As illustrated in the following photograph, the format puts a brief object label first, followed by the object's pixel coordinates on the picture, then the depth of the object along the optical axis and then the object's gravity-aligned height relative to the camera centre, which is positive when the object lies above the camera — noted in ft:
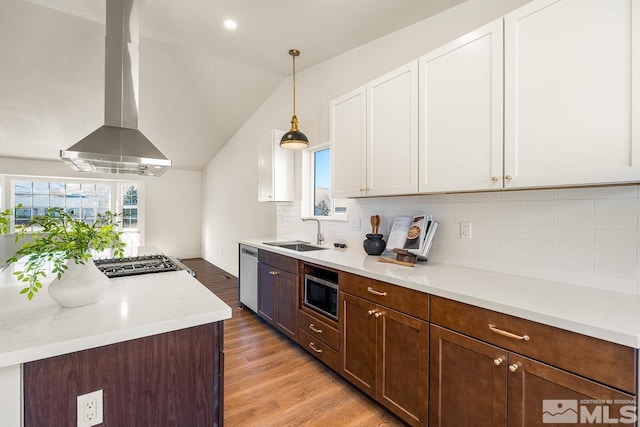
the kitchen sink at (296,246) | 10.84 -1.34
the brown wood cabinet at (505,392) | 3.33 -2.37
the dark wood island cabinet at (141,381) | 3.10 -2.01
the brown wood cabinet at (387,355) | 5.19 -2.88
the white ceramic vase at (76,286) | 3.83 -1.00
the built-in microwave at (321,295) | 7.38 -2.28
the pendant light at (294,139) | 9.49 +2.27
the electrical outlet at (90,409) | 3.25 -2.21
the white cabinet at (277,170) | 12.25 +1.66
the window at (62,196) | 18.77 +0.91
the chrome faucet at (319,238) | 10.89 -1.04
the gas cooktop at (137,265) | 5.90 -1.22
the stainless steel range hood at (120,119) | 7.02 +2.55
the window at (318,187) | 10.96 +0.92
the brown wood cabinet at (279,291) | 8.89 -2.65
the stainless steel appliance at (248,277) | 11.21 -2.67
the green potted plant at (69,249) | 3.64 -0.49
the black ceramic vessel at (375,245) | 8.09 -0.96
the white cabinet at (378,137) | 6.59 +1.83
